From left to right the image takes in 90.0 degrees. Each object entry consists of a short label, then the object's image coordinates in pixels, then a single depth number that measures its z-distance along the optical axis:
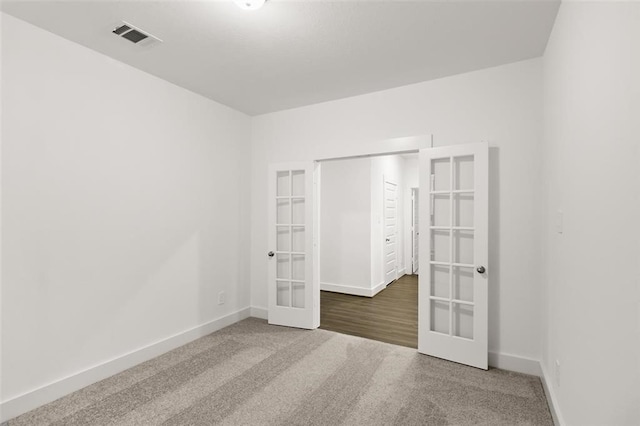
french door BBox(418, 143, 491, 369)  2.81
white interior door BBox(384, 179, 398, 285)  6.21
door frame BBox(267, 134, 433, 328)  3.25
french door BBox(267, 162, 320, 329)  3.87
